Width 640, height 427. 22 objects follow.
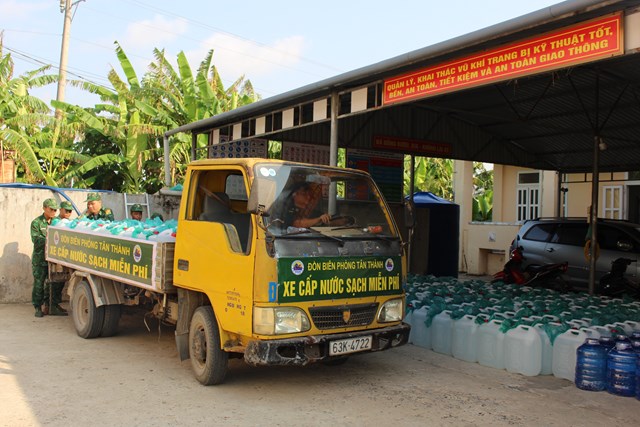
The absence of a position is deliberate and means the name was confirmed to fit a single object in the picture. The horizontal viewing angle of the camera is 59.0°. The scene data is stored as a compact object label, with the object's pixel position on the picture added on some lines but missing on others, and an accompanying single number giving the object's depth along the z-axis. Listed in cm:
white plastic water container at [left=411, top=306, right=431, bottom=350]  714
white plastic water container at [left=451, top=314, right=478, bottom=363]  653
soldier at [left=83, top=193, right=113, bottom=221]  920
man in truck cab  518
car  1084
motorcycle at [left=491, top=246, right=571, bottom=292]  1094
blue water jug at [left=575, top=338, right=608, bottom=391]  548
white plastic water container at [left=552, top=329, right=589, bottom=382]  584
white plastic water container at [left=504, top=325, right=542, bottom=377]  600
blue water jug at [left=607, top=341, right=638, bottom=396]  530
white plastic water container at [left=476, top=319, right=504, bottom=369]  627
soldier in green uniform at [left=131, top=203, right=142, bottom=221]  1002
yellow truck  480
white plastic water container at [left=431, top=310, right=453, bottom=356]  684
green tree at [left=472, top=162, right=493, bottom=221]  2123
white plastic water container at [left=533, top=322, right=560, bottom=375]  606
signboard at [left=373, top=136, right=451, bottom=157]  1298
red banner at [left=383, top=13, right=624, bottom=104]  499
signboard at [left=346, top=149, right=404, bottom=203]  1302
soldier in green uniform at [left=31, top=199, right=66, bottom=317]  891
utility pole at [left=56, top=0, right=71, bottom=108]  1945
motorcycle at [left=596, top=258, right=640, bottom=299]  1013
